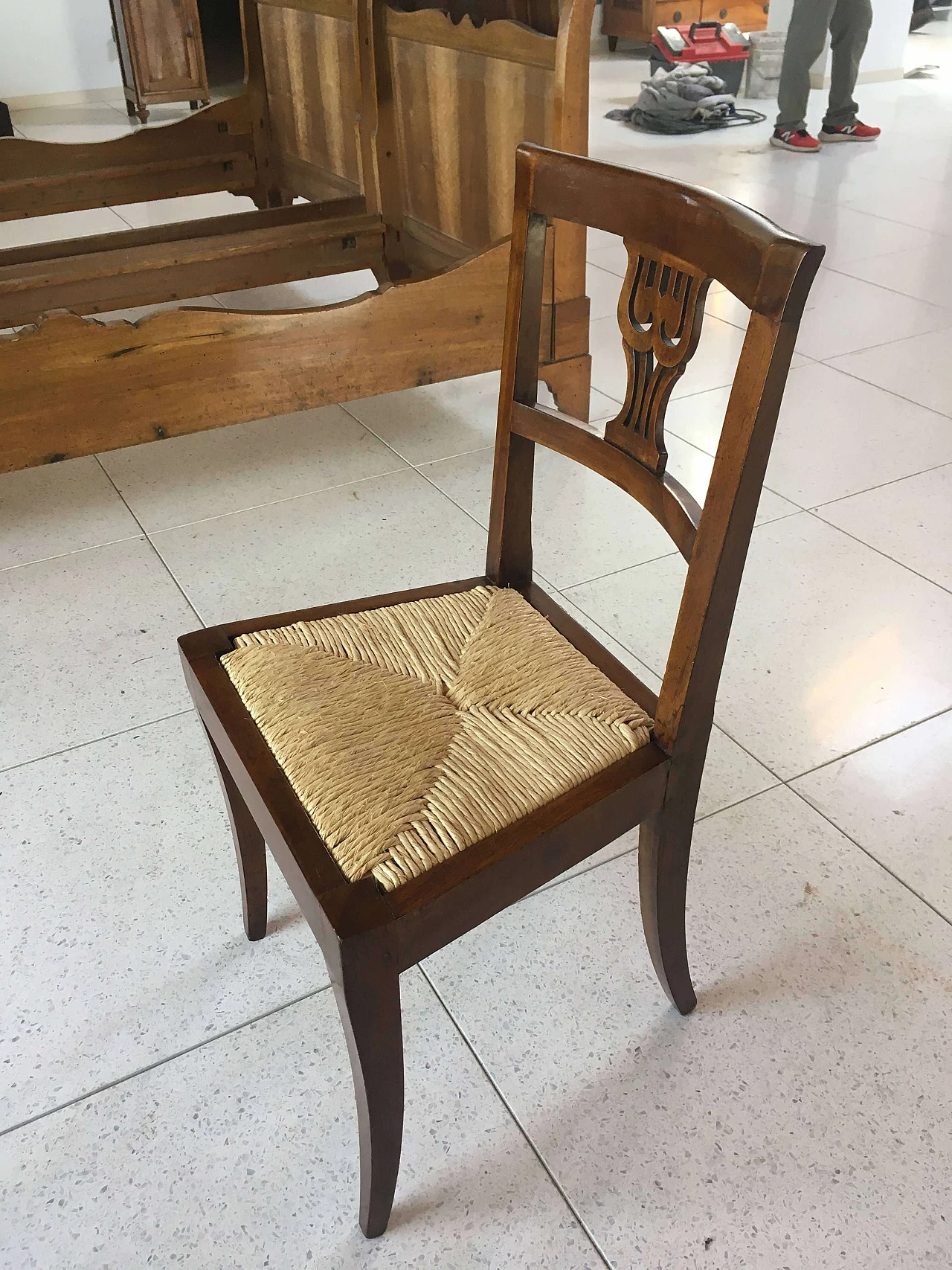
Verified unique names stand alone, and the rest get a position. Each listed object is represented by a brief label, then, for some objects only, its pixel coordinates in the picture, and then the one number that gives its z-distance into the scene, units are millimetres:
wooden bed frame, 1965
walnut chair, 834
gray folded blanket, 5328
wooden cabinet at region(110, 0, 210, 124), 5484
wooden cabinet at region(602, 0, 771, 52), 7074
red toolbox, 5973
